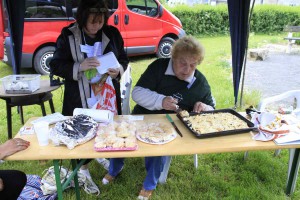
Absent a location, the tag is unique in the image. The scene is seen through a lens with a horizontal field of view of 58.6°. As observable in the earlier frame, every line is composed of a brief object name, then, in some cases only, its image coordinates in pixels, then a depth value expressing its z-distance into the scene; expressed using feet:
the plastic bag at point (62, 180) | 6.81
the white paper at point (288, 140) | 5.33
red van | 17.49
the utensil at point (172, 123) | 5.57
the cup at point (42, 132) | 4.83
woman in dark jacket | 6.37
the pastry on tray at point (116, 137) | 4.84
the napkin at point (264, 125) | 5.42
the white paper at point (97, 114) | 5.82
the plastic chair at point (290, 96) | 7.13
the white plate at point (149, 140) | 5.08
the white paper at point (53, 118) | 5.83
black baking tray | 5.27
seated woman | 6.66
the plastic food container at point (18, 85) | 8.70
